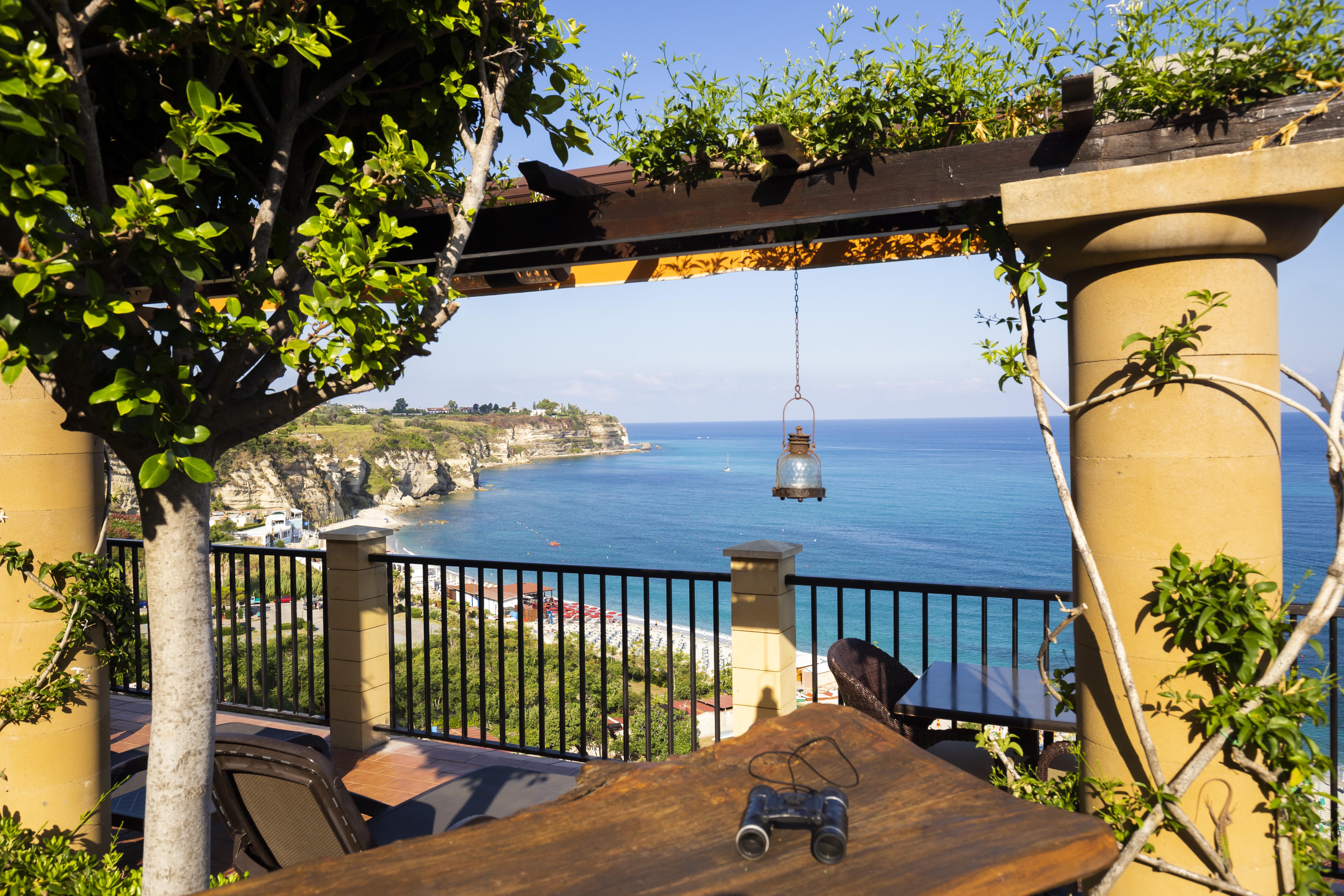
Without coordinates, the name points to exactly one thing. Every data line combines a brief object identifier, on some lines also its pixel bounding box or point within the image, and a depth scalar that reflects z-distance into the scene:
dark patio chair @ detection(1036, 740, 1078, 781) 2.93
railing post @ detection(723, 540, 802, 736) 3.69
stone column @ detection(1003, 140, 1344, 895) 2.09
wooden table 1.49
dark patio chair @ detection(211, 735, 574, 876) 2.14
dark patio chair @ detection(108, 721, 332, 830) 3.02
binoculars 1.58
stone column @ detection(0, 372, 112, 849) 2.53
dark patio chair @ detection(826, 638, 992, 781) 3.25
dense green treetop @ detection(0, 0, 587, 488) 1.42
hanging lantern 3.89
